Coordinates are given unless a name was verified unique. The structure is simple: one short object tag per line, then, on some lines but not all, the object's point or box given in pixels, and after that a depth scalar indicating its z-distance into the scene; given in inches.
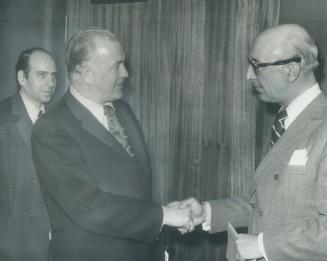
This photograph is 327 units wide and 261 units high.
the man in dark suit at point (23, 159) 94.1
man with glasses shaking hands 64.0
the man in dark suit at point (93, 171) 78.1
